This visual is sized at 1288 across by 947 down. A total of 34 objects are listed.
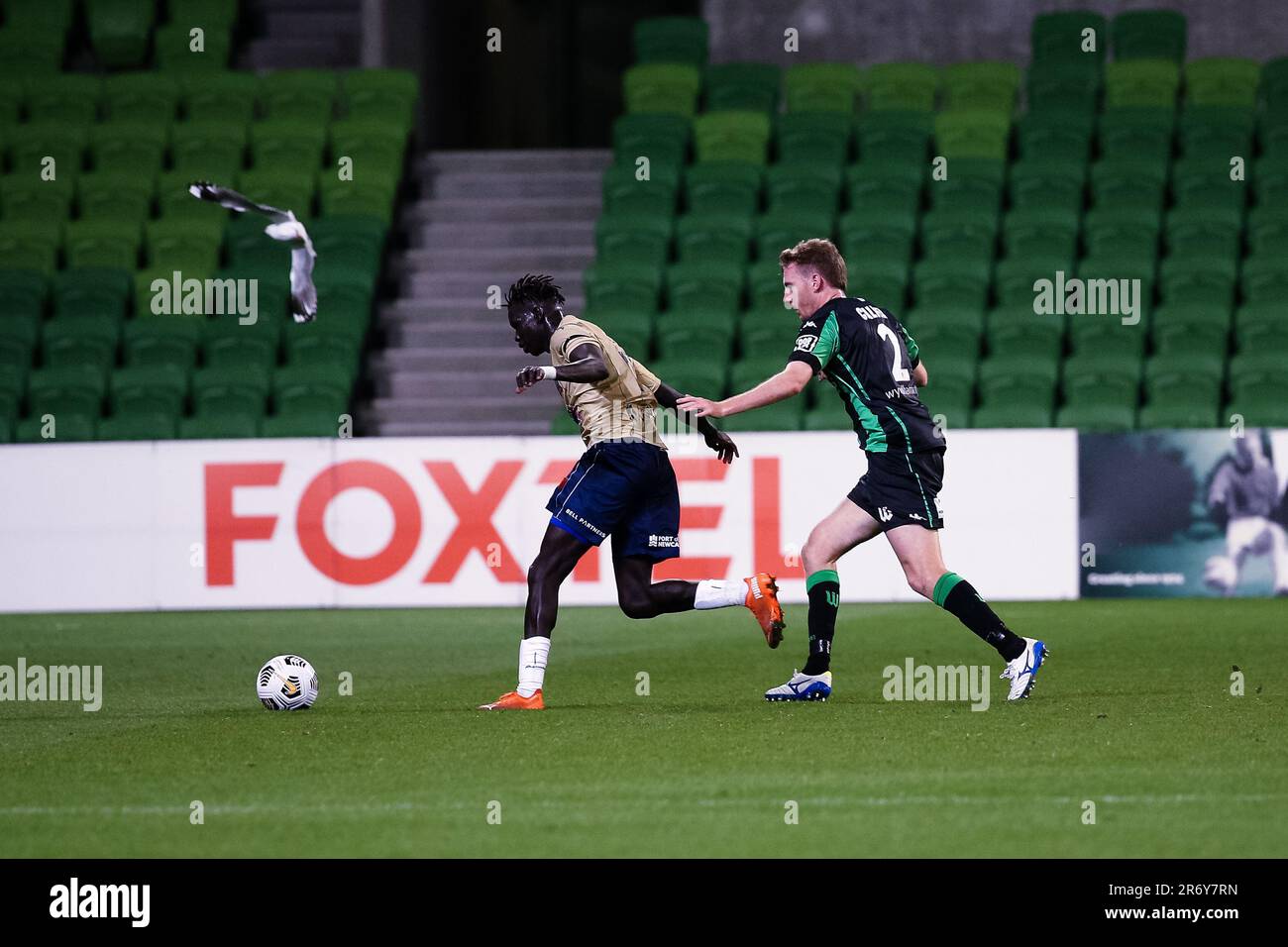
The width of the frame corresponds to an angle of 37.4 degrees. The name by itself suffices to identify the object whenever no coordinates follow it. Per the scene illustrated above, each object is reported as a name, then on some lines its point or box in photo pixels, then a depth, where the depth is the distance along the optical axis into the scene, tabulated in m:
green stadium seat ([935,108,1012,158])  18.00
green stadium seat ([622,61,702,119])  19.33
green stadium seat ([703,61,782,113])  19.28
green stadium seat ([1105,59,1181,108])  18.58
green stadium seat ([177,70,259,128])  19.23
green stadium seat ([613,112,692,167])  18.44
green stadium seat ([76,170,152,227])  18.09
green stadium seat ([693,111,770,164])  18.44
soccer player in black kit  7.93
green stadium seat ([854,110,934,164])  18.08
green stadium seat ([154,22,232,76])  19.95
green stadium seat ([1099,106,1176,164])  17.88
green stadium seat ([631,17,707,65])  19.94
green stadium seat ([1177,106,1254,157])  17.77
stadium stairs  17.03
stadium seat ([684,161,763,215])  17.78
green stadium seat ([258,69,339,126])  19.22
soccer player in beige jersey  7.94
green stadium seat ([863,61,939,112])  18.98
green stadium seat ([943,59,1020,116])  18.91
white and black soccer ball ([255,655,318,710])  8.16
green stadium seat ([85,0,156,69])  20.36
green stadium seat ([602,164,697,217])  18.00
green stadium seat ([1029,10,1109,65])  19.30
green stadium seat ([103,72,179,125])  19.30
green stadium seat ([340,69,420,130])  19.22
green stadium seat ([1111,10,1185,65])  19.20
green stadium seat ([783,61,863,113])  19.11
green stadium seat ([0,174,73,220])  18.08
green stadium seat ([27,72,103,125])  19.31
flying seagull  9.81
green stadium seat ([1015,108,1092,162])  17.98
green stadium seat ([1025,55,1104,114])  18.64
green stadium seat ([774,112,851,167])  18.28
